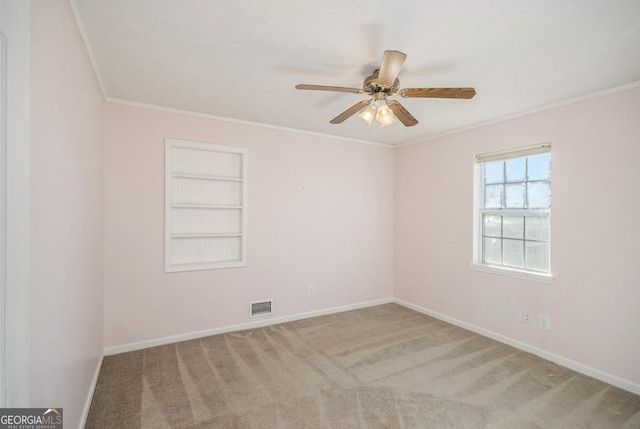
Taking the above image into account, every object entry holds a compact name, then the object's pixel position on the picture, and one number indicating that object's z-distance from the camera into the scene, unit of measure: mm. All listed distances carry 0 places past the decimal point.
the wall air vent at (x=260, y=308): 3551
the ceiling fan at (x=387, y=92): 1733
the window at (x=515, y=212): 2980
